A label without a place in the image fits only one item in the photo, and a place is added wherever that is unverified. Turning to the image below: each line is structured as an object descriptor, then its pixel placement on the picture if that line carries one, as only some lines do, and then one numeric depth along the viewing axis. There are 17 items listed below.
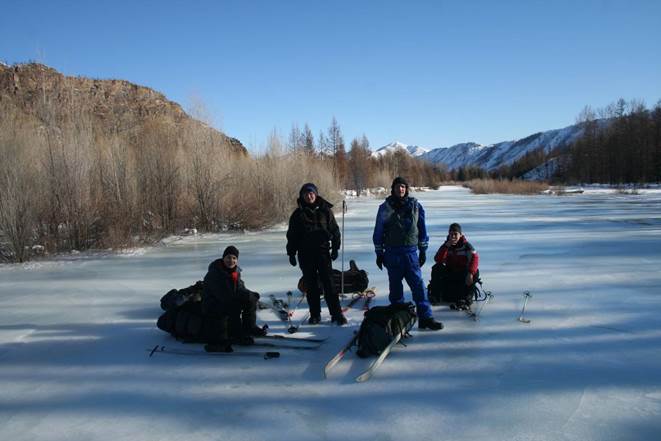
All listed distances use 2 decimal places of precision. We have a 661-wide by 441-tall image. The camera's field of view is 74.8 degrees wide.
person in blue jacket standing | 4.37
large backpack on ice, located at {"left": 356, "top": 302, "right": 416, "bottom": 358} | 3.79
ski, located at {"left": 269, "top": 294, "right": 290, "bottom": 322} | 5.04
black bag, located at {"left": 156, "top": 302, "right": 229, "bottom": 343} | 4.12
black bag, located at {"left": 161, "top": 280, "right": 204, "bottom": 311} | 4.75
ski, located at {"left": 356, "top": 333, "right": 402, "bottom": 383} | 3.31
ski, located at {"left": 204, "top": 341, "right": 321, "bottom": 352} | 3.97
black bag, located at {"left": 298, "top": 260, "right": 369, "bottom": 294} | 5.99
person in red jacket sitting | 5.19
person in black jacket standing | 4.61
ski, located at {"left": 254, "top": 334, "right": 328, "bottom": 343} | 4.21
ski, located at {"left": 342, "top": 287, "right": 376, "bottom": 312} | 5.62
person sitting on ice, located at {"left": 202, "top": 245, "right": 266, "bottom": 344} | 4.18
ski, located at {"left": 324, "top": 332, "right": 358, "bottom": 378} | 3.43
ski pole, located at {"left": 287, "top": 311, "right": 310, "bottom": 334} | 4.46
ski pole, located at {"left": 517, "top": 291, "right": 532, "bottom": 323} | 4.69
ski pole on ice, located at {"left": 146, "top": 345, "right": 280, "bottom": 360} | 3.83
